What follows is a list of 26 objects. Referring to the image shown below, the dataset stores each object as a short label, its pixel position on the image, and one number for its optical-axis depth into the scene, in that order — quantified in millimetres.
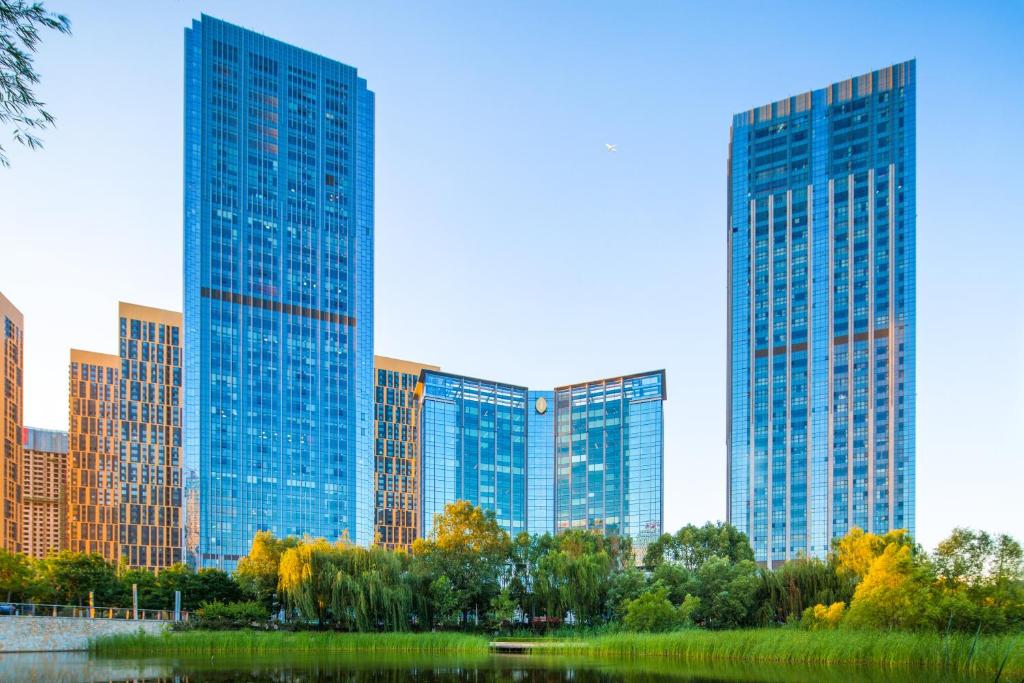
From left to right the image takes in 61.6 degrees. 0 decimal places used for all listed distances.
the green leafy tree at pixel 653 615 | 45812
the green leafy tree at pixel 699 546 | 69188
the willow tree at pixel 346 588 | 51062
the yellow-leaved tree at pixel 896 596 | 35688
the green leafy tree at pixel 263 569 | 60344
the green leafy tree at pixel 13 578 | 64438
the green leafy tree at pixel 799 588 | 47531
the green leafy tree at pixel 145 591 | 62003
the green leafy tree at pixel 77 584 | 63344
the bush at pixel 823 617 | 40625
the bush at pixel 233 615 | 50969
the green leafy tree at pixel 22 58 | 11633
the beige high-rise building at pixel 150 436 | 135100
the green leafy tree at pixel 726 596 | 49938
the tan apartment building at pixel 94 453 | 138625
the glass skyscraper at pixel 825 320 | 125375
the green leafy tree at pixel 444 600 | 52781
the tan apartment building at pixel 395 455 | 156000
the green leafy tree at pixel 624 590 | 52031
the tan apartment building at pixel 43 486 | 171500
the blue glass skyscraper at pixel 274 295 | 120062
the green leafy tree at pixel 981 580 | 34219
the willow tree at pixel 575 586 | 53562
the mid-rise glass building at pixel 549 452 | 136125
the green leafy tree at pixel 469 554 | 55781
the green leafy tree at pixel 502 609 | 52531
